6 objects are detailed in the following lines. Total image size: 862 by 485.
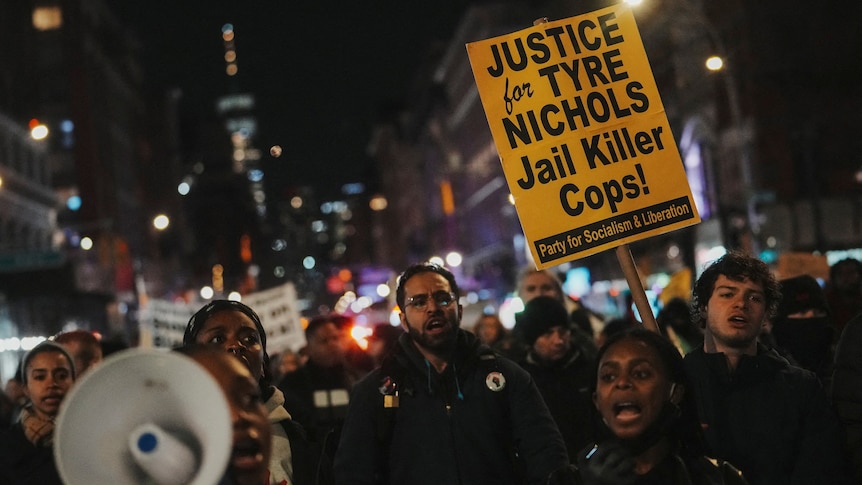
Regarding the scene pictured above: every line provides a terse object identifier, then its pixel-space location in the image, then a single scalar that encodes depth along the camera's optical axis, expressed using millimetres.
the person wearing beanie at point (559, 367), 7688
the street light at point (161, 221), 48103
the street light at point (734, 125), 30178
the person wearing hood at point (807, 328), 7141
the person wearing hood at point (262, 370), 5059
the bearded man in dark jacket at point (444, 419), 5438
